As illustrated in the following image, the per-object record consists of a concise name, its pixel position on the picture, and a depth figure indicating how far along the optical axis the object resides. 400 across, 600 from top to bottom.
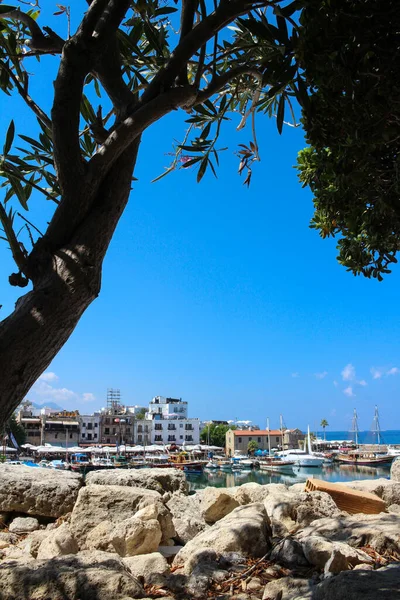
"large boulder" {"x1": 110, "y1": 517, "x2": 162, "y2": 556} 4.43
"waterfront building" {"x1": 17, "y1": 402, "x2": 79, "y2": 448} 72.44
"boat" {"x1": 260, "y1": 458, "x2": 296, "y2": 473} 57.01
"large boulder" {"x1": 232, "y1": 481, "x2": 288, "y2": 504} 6.08
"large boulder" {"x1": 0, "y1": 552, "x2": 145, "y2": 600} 2.79
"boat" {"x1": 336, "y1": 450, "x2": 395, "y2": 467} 60.56
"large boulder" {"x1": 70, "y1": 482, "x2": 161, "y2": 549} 5.02
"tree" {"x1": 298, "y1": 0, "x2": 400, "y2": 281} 2.49
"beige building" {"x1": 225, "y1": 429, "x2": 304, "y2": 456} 80.88
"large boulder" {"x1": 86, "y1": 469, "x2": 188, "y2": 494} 6.16
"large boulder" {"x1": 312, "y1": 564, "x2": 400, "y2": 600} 2.22
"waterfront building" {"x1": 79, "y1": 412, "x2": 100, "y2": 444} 77.75
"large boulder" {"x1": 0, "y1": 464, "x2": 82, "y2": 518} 5.66
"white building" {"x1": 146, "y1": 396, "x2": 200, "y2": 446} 81.50
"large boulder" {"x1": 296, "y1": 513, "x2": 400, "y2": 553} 3.77
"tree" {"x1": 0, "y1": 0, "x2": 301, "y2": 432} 2.21
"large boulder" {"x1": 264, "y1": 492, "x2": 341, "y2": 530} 4.82
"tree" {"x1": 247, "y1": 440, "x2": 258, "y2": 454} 78.06
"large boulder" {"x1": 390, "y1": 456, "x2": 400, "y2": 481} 7.24
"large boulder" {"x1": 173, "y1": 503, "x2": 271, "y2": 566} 3.98
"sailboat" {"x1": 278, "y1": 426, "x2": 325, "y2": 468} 57.56
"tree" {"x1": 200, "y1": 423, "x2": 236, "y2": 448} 90.19
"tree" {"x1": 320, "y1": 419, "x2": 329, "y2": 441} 120.44
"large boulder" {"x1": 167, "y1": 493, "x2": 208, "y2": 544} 5.24
